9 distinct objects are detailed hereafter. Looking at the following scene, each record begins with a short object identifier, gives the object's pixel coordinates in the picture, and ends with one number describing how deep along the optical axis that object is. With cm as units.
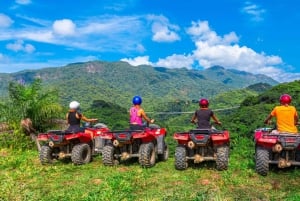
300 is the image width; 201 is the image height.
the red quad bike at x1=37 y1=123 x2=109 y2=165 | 795
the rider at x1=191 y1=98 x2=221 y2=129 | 753
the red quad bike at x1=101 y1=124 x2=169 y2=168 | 751
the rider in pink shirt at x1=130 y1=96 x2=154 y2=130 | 805
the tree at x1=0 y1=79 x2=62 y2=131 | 1069
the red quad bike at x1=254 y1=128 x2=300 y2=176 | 652
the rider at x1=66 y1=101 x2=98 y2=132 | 828
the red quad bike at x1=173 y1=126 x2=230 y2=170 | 709
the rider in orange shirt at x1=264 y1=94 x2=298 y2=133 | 696
